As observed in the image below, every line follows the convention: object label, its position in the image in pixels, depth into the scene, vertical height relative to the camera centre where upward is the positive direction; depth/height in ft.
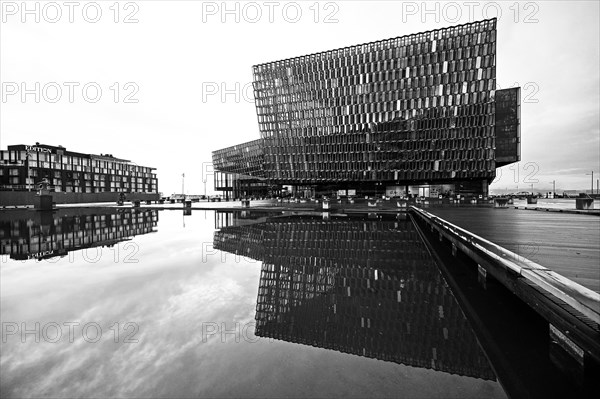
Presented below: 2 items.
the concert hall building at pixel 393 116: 216.95 +57.28
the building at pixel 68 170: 292.61 +27.92
